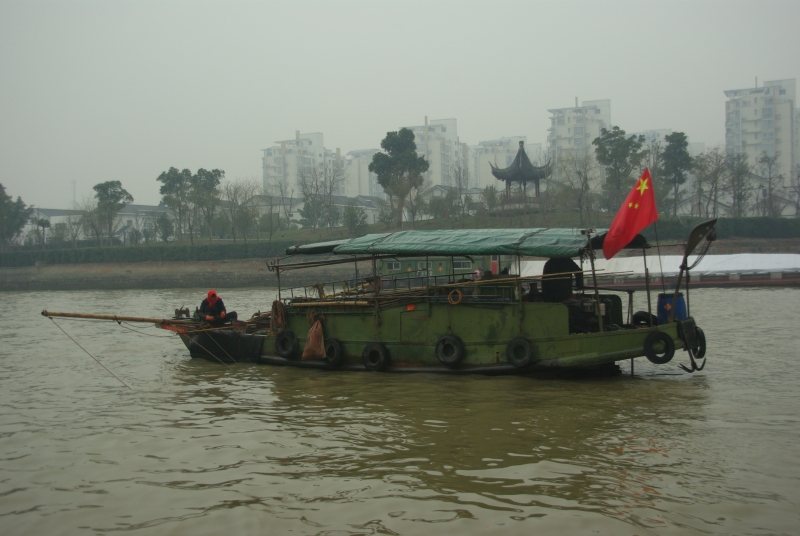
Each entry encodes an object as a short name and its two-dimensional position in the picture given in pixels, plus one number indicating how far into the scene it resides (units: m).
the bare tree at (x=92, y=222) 59.94
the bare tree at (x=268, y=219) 62.74
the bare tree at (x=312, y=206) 63.03
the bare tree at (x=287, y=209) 69.89
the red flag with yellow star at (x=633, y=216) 9.98
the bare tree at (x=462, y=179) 56.21
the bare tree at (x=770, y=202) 53.62
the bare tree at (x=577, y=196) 50.25
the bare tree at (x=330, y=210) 60.31
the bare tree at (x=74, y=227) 63.03
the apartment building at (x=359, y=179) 123.50
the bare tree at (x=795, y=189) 56.30
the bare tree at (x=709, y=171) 51.91
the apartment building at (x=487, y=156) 133.50
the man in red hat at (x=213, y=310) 14.25
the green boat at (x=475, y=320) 10.44
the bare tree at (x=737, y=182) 53.60
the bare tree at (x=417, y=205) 54.71
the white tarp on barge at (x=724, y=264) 34.22
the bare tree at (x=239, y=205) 58.16
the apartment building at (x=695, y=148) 133.00
